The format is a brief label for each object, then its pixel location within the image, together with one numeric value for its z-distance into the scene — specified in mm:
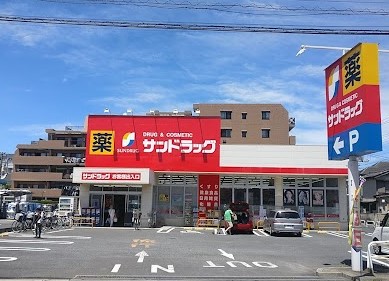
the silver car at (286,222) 25766
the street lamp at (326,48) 13109
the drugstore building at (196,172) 31734
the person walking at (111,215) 30719
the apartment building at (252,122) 72562
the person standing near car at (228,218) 26516
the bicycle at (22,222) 26094
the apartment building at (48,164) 76312
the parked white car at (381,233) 17016
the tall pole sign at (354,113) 11664
